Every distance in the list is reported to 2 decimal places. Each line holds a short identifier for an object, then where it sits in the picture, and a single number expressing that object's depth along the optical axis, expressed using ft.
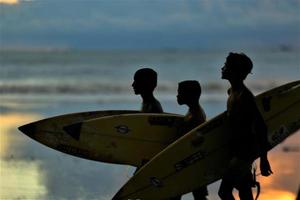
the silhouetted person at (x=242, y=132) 36.55
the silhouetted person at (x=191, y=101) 40.93
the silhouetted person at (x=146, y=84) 43.14
